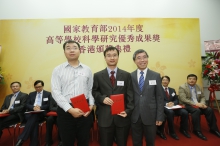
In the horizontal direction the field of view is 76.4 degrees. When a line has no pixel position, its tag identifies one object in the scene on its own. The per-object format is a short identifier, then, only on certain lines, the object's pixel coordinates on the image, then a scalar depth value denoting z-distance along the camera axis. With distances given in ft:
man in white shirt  4.81
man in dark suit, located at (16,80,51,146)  8.29
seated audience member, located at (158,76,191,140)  9.36
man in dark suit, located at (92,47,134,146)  4.91
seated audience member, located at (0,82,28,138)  9.10
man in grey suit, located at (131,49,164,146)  5.49
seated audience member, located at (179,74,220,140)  9.47
